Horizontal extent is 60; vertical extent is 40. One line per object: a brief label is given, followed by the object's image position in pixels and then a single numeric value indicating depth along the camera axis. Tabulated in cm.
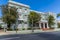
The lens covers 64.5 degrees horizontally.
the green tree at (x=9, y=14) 1440
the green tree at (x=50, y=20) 2034
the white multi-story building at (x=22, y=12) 1726
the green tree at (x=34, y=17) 1704
